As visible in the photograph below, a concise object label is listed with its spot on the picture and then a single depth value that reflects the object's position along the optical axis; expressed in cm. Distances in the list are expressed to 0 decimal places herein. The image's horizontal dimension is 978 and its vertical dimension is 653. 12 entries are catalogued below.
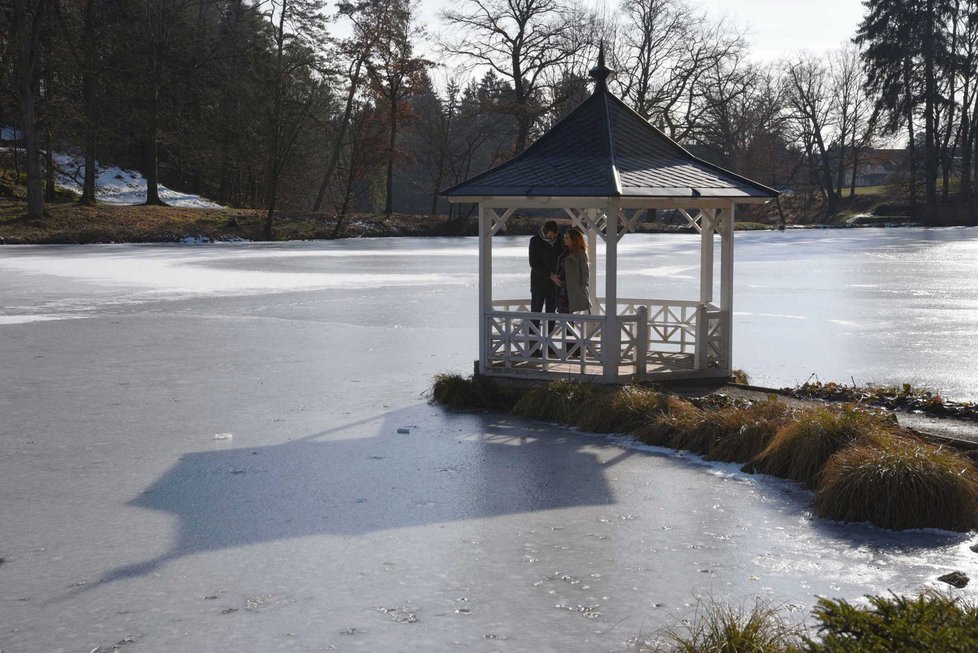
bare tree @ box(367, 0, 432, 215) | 4656
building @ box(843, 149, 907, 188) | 6834
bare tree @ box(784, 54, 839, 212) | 6700
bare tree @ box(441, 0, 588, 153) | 4753
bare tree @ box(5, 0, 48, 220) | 3466
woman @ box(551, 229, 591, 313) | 1180
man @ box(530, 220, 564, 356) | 1228
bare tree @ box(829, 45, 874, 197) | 6644
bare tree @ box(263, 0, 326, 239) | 4241
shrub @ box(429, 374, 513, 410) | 1103
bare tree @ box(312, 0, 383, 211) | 4641
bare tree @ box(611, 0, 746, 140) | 5081
